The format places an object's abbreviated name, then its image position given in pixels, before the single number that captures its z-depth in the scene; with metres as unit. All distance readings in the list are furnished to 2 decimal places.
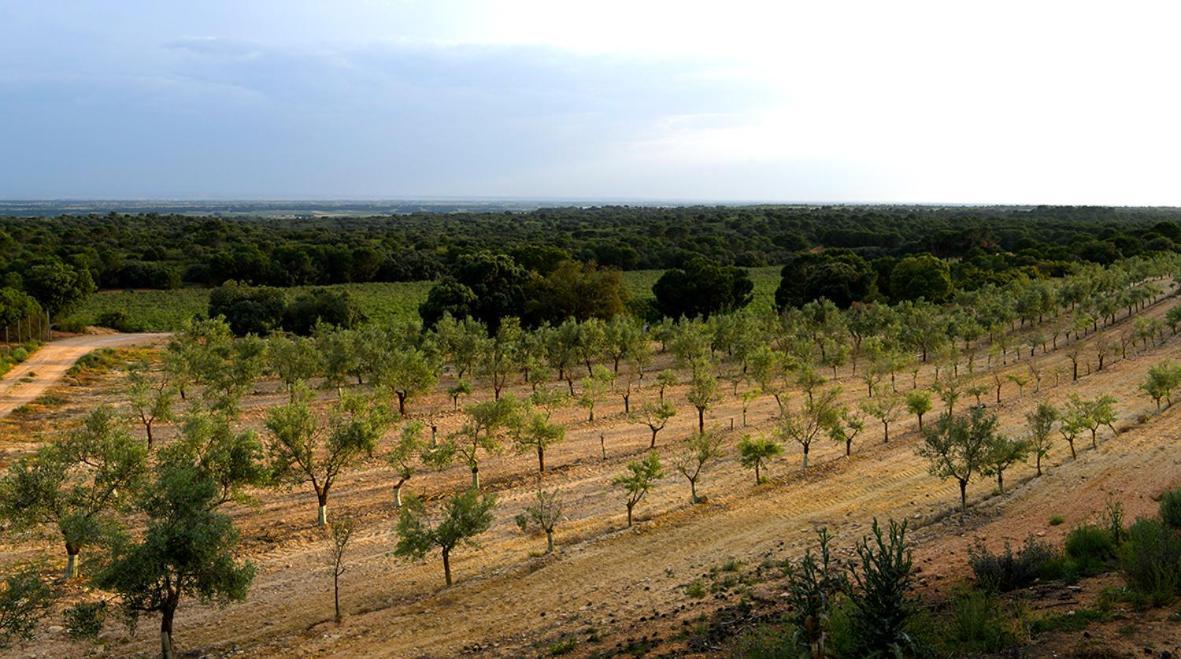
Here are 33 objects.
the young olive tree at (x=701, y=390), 35.09
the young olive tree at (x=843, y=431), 30.28
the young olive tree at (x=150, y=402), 32.91
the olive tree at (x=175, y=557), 15.34
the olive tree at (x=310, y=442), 24.42
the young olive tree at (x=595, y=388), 38.16
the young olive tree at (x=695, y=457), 26.38
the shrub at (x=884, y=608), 11.02
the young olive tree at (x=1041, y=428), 26.38
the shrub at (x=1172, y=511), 17.48
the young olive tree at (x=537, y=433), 29.05
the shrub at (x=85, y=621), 15.48
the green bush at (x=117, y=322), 69.06
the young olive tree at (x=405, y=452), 25.64
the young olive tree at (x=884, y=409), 33.16
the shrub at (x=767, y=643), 11.96
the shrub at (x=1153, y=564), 13.38
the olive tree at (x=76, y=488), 18.81
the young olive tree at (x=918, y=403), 34.03
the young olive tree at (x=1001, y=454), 24.02
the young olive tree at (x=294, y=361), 42.69
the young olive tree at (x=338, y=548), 18.72
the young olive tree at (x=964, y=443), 24.05
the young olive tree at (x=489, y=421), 28.14
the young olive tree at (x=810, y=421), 30.70
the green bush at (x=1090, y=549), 16.47
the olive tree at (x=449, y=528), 19.30
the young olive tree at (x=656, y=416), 33.38
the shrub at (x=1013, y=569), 16.48
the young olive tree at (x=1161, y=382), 33.31
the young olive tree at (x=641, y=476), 24.09
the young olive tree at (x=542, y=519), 22.44
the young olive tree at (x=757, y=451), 27.42
